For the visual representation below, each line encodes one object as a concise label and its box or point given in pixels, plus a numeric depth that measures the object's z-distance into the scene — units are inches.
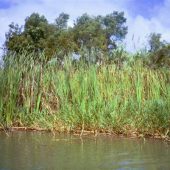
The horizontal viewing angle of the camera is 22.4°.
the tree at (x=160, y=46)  860.1
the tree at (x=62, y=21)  1357.0
